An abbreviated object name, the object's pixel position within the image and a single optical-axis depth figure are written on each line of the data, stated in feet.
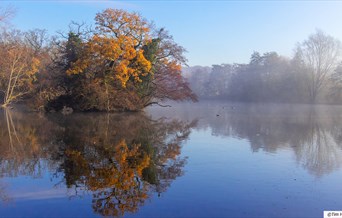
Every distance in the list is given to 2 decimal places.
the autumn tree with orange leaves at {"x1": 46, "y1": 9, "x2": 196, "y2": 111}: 98.48
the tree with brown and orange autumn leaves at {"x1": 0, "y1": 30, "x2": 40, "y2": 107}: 117.60
